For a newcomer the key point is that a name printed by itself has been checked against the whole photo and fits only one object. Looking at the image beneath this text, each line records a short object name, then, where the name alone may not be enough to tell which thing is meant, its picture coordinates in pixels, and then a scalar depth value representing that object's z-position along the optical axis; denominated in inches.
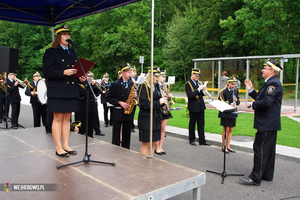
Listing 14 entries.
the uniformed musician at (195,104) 320.5
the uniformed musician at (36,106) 393.1
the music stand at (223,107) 211.7
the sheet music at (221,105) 212.2
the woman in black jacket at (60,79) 163.9
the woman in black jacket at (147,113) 213.3
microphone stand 165.2
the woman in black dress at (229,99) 286.2
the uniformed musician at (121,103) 251.8
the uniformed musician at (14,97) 427.5
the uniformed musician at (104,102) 438.3
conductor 200.2
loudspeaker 247.3
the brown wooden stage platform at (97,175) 125.2
